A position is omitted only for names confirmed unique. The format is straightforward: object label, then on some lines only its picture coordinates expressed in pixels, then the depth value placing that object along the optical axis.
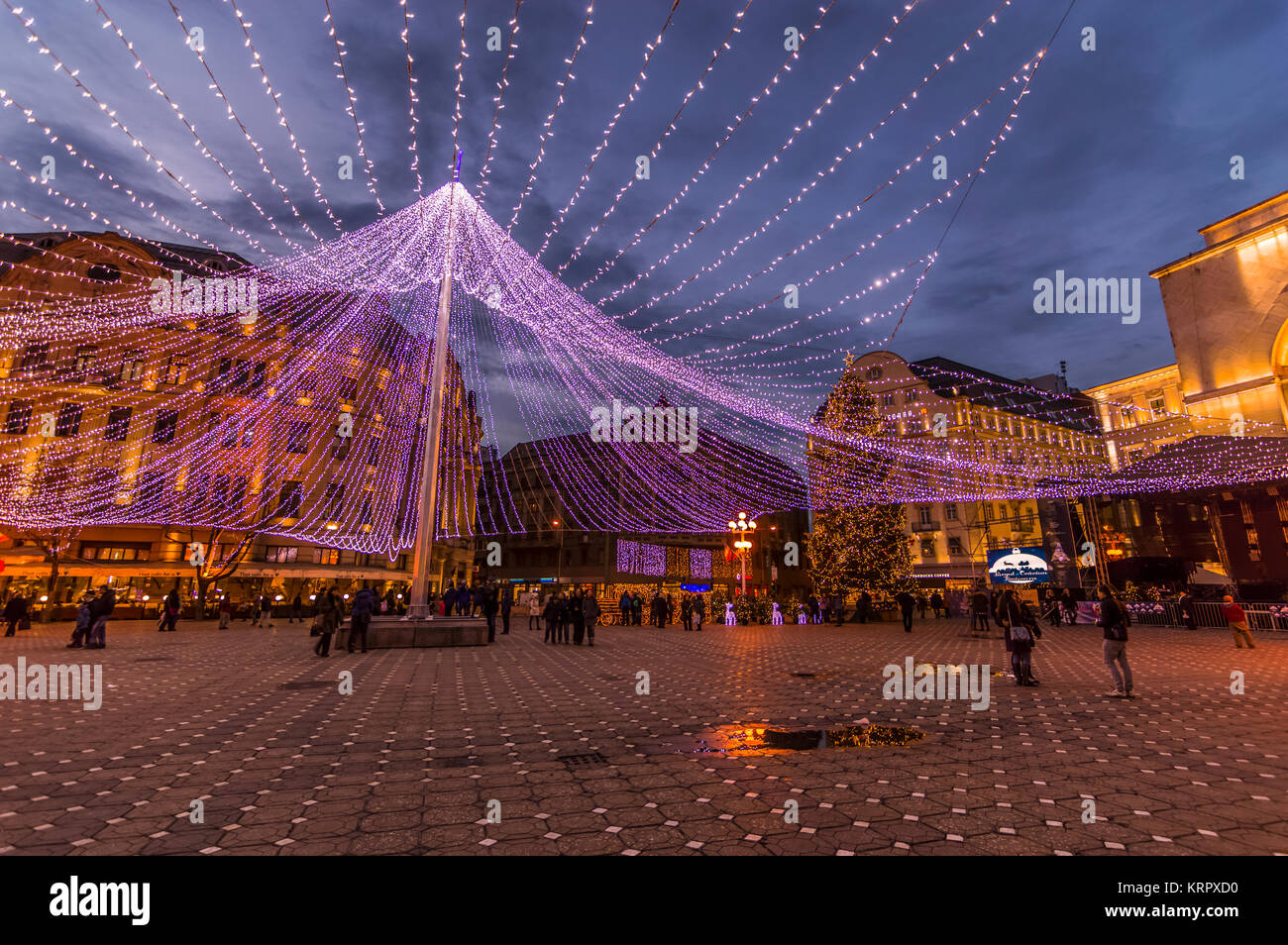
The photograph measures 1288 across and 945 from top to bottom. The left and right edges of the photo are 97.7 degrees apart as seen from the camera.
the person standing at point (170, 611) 20.34
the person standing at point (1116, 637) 8.24
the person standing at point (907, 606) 21.30
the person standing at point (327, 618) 13.22
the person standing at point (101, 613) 14.12
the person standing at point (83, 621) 14.27
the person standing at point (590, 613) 17.02
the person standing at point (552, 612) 17.30
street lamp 23.66
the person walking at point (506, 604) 19.73
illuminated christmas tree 28.39
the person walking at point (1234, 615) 12.04
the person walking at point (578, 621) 17.28
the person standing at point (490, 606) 17.20
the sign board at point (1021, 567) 28.05
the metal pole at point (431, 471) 15.21
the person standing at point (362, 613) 14.16
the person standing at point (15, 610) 17.66
